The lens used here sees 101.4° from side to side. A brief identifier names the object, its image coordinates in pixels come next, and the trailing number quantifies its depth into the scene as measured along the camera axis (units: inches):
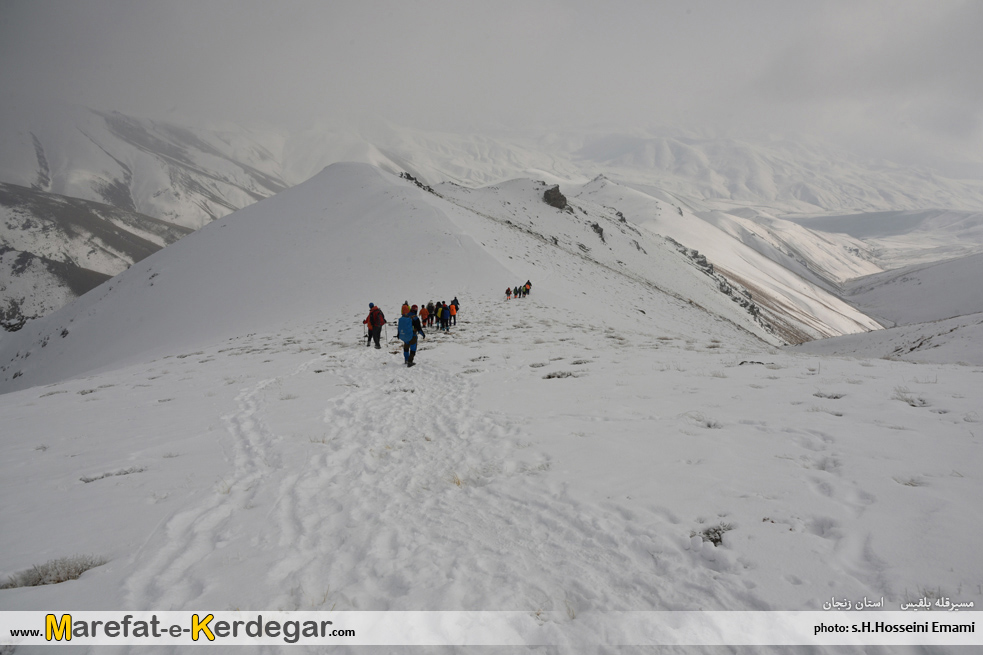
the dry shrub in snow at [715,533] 154.5
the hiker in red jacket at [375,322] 627.5
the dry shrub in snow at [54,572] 143.7
